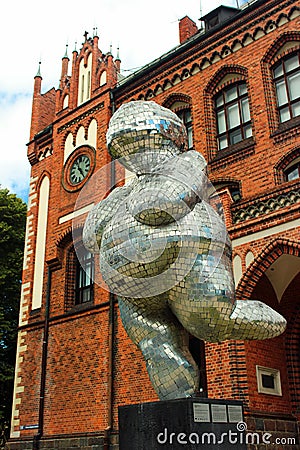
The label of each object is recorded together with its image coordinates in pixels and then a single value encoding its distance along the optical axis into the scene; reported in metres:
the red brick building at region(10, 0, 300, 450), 9.43
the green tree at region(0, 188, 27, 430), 18.53
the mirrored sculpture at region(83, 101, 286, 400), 3.54
